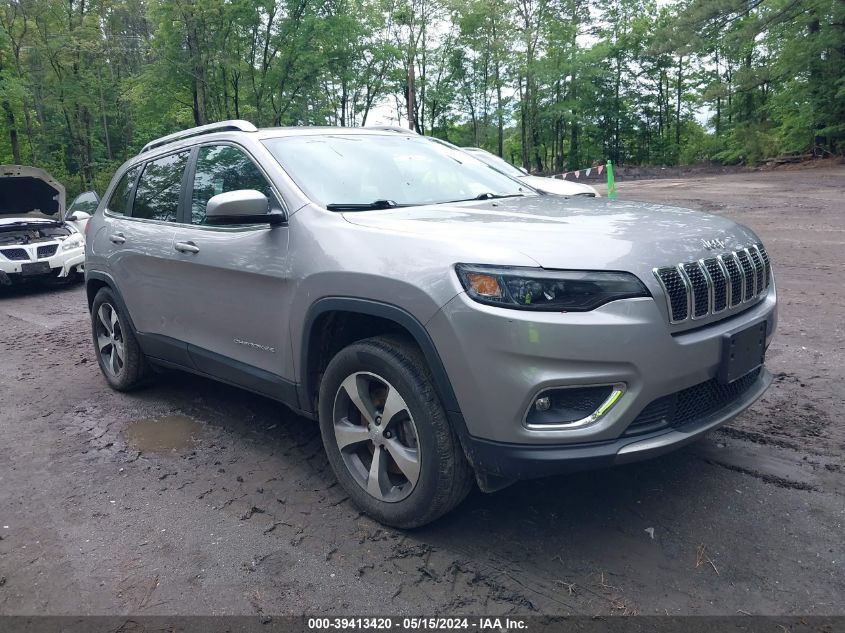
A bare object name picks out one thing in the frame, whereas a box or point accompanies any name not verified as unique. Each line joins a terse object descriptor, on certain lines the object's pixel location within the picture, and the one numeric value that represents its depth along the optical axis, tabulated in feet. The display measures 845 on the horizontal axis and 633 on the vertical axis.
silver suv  7.91
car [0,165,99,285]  35.63
